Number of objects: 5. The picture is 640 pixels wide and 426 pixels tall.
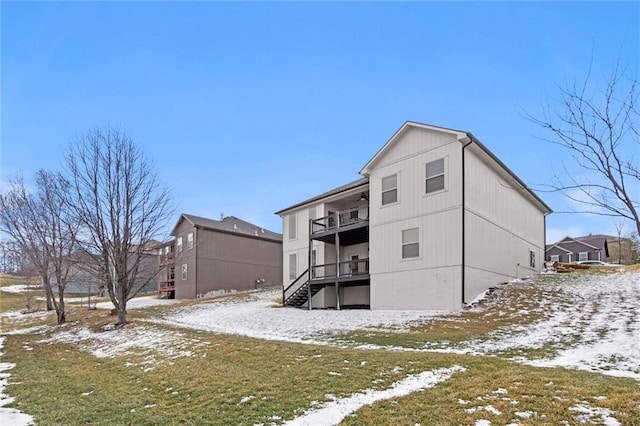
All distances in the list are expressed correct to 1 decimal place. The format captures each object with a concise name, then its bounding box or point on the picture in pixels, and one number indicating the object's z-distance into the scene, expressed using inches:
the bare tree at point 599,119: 187.0
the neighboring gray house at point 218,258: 1385.3
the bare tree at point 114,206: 727.7
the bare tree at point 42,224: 879.7
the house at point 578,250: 2048.4
